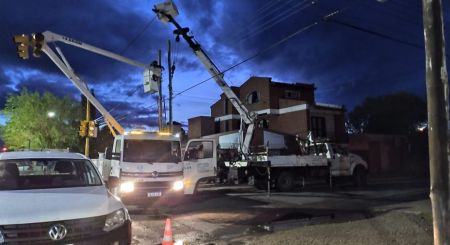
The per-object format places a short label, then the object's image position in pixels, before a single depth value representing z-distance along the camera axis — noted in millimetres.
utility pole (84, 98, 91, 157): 25006
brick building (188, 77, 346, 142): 40562
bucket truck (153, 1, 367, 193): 20828
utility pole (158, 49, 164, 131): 23175
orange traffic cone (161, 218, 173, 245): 6949
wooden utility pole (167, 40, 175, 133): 27817
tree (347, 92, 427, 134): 55694
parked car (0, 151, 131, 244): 4965
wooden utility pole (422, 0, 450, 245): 5031
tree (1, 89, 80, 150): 45062
